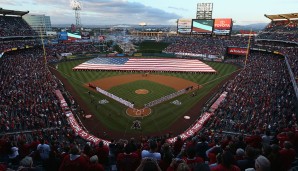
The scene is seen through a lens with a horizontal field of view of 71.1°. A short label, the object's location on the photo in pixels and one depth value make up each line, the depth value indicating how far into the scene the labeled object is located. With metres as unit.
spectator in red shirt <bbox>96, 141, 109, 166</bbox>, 8.05
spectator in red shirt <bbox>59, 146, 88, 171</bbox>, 5.78
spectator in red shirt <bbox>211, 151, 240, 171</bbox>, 4.95
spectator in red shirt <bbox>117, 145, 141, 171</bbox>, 6.47
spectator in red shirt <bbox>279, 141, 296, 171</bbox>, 6.06
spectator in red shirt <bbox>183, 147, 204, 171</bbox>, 5.93
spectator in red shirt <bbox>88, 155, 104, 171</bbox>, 5.68
